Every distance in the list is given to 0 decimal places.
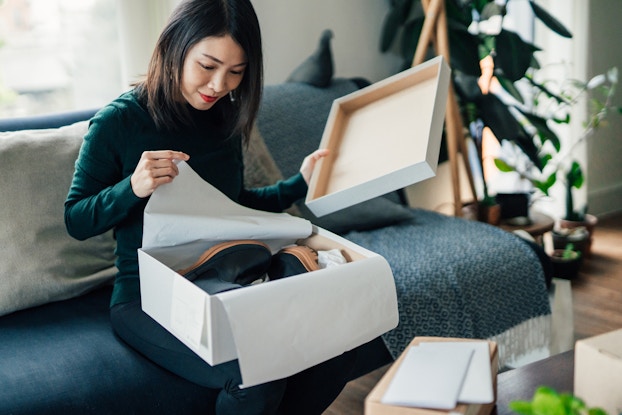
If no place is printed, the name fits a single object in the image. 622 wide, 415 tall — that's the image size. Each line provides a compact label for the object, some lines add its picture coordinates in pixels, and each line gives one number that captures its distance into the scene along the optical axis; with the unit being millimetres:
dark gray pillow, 2129
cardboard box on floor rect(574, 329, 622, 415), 1022
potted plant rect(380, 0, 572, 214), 2676
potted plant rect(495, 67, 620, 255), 2838
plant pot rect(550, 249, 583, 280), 2822
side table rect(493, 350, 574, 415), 1183
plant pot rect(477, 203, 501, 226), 2865
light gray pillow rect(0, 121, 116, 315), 1658
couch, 1410
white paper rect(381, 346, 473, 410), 1004
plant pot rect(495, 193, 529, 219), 2941
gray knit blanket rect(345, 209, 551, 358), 1838
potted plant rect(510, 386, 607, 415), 799
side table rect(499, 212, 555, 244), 2818
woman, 1398
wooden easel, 2559
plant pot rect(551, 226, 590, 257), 2977
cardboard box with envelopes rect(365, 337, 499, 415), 992
